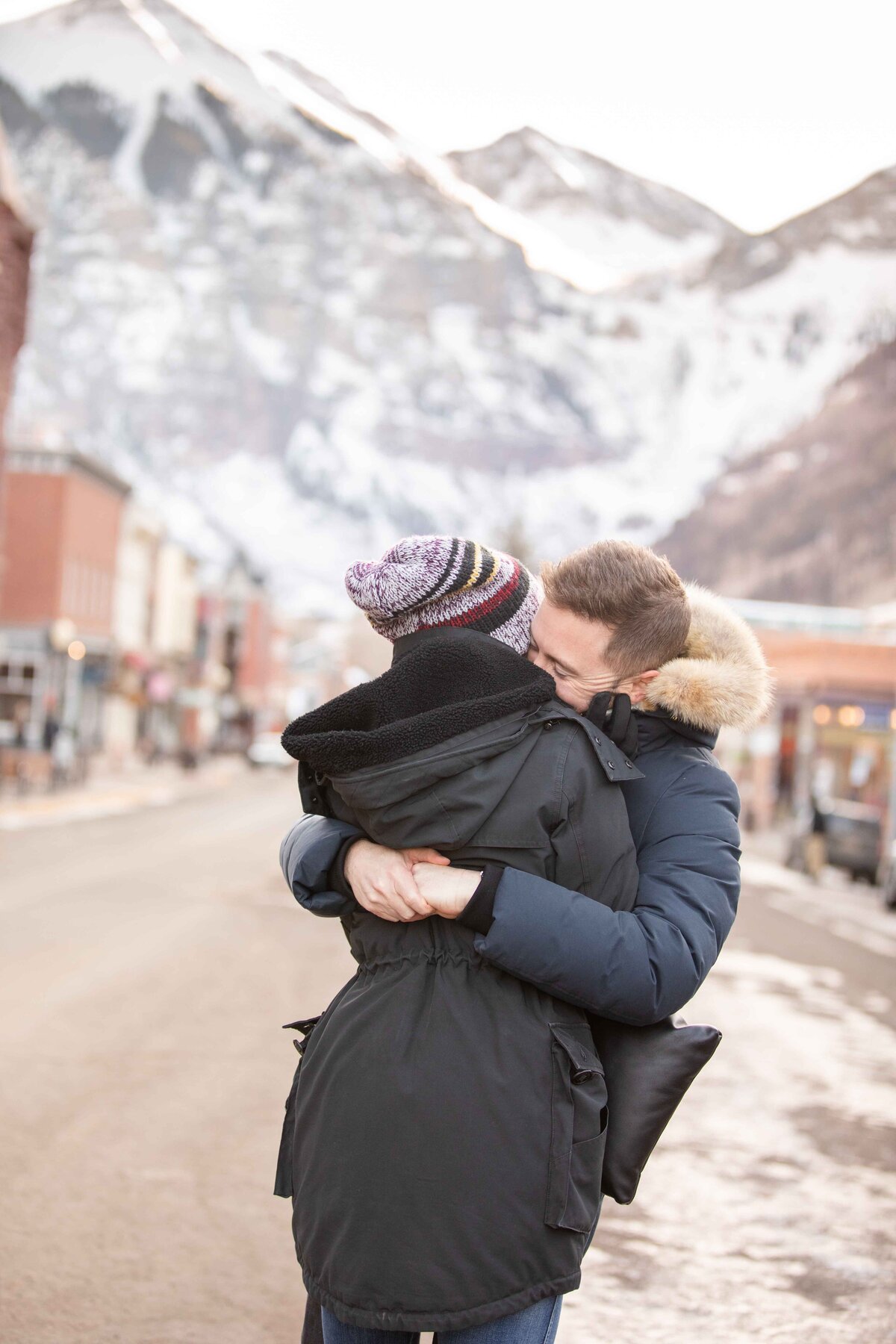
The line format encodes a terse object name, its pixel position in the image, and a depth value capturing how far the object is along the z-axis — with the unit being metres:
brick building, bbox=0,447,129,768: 45.09
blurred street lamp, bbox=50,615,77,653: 37.06
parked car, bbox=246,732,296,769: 61.06
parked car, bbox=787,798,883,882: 24.14
